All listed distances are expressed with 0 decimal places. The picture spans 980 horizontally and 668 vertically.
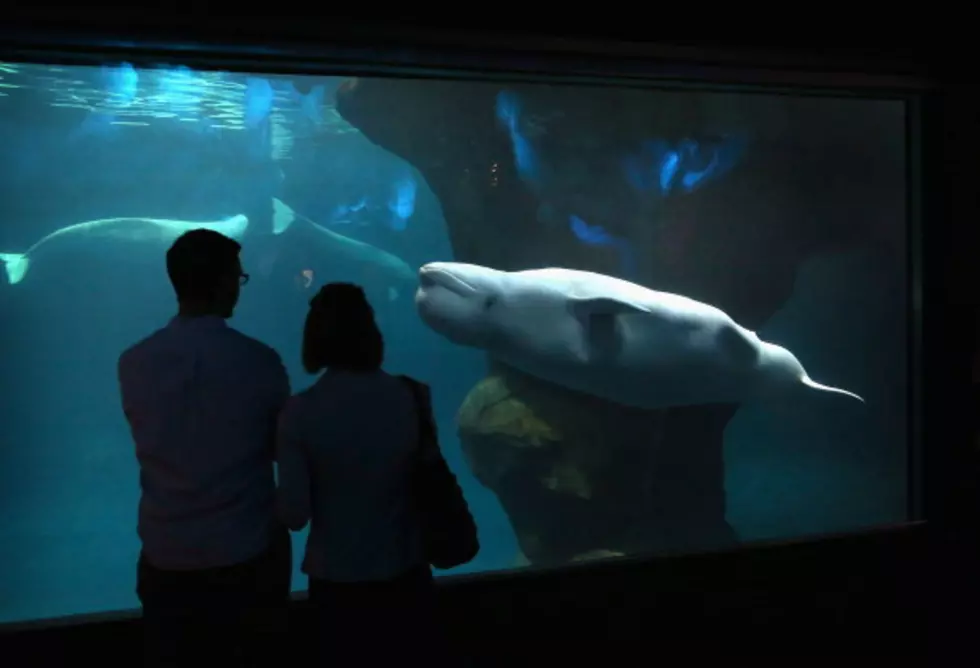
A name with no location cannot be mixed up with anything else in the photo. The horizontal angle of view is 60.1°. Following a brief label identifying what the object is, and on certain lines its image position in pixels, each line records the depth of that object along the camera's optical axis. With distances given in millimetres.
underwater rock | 5852
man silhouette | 2086
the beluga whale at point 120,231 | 8746
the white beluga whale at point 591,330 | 4625
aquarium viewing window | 5055
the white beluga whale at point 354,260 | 10266
